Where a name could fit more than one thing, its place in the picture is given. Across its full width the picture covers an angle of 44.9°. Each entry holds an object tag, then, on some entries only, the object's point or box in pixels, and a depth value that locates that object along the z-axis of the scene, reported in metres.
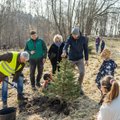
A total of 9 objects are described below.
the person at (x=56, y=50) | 4.07
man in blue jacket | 3.83
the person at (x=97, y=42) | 10.94
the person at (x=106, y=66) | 3.35
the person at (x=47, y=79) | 4.03
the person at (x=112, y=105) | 1.88
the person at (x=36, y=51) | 4.19
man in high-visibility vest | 3.29
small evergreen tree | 3.35
